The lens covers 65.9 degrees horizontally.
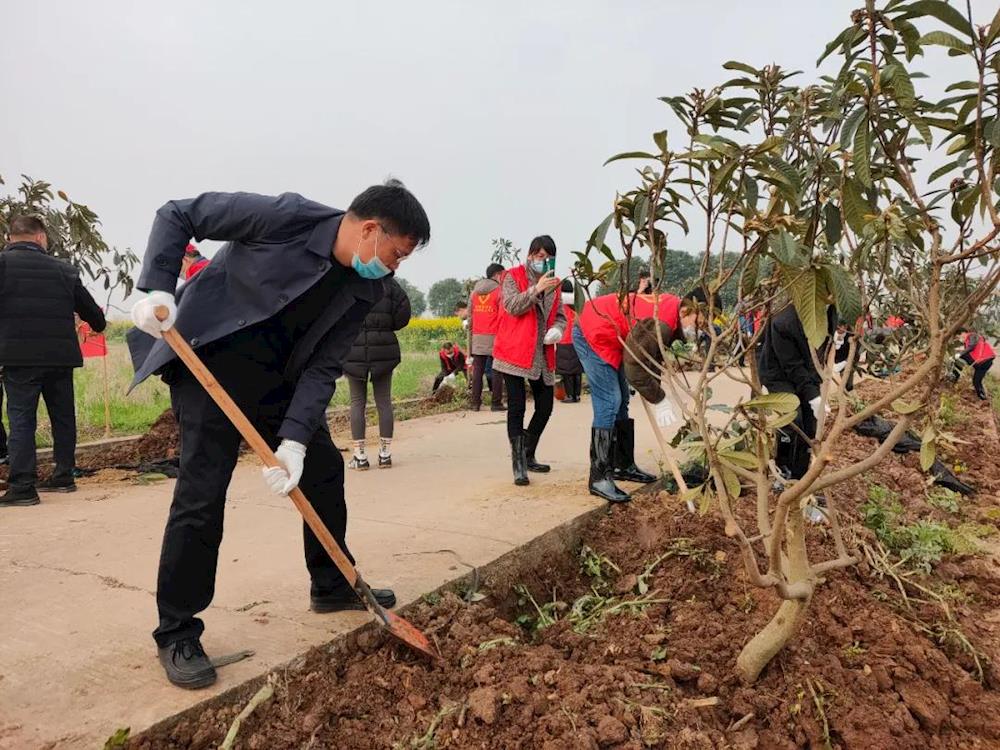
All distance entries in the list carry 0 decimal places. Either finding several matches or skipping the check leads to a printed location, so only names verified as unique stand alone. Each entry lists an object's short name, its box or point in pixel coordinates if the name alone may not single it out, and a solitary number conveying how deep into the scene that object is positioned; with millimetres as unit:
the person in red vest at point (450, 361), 10617
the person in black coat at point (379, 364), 5742
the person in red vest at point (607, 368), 4367
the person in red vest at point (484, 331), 7618
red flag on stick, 6893
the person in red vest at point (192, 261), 6094
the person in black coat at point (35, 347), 4814
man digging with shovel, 2398
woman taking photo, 5020
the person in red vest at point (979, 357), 10211
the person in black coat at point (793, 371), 4730
